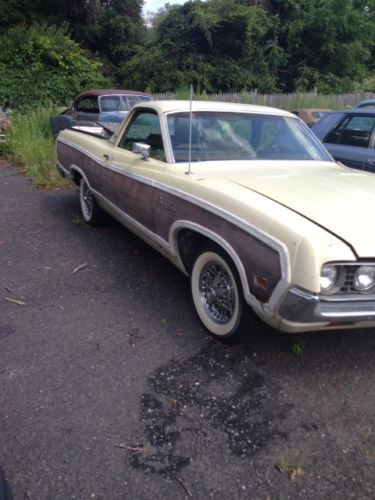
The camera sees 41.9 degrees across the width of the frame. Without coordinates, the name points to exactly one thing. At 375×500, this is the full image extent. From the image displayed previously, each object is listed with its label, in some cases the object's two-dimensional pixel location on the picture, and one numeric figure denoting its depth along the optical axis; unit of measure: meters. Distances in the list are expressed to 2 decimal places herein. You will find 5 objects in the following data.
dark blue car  5.90
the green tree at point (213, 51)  24.08
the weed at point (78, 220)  6.28
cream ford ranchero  2.59
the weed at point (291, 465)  2.31
